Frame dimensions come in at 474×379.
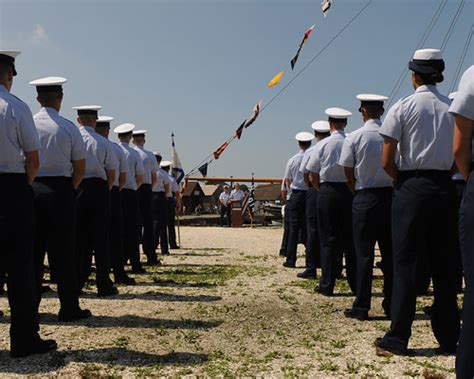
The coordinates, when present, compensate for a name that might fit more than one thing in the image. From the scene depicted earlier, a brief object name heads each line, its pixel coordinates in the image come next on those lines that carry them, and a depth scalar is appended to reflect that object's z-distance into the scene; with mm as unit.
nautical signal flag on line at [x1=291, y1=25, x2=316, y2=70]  14164
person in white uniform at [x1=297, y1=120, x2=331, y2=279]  7844
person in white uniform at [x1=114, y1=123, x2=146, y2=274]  8039
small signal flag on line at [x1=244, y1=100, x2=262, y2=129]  16684
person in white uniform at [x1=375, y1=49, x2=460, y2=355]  3883
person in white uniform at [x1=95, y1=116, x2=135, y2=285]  6996
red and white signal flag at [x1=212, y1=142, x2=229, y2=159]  19422
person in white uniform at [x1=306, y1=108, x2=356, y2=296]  6277
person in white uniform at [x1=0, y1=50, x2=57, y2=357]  3764
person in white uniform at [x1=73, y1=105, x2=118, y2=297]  6105
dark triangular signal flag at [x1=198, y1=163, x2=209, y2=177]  25422
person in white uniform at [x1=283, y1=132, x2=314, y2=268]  9141
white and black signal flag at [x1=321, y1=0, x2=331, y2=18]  12414
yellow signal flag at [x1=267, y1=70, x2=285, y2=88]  14898
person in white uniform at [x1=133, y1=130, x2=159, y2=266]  9125
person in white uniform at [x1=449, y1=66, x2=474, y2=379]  2643
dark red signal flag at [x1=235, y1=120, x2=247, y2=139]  17484
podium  25750
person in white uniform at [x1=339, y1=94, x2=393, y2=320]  5090
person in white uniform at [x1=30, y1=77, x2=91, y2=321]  4723
